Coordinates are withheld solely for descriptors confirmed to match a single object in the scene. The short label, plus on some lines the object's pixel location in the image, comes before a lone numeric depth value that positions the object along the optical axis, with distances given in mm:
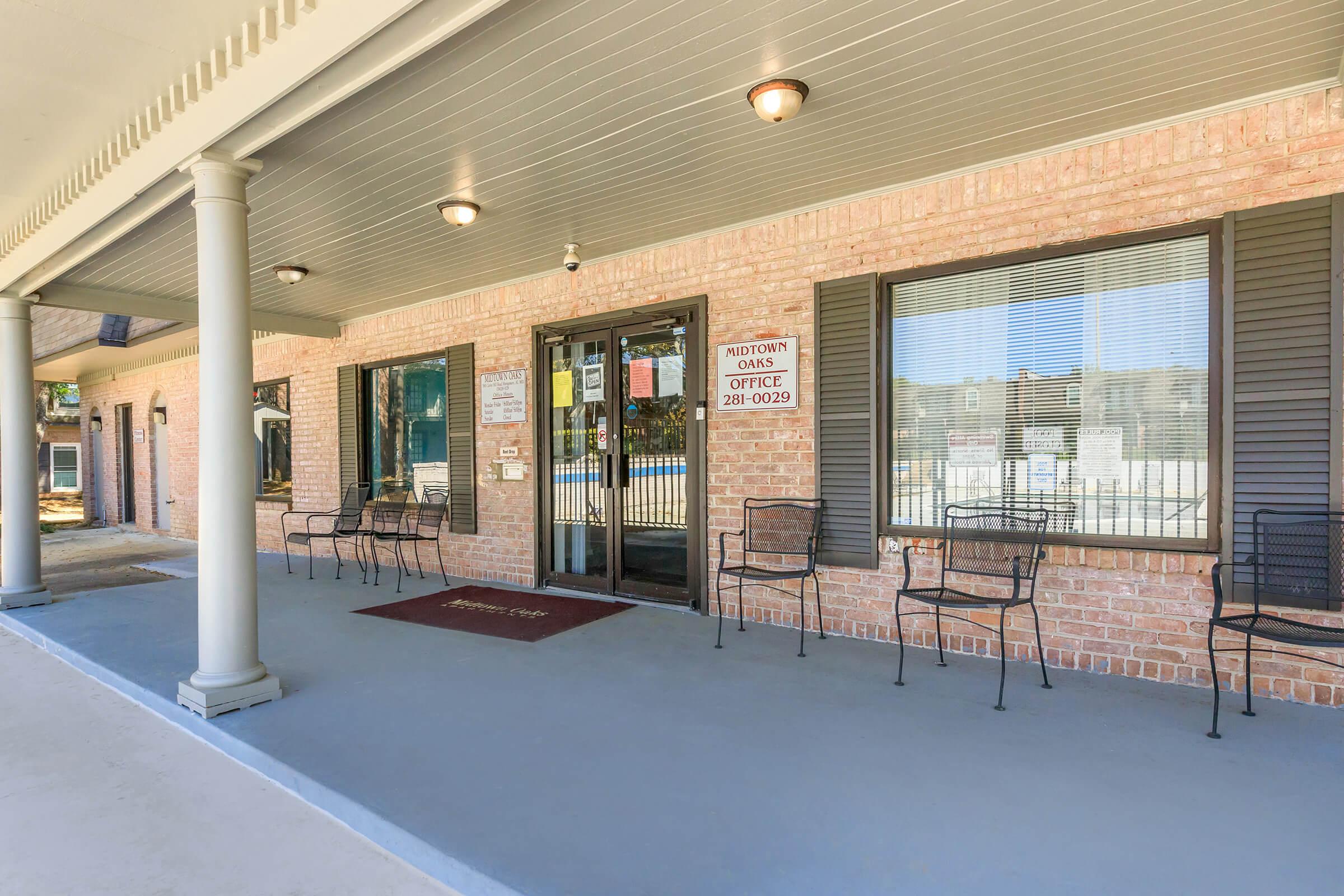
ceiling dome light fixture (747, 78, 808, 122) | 3014
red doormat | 4832
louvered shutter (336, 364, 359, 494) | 7836
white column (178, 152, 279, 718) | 3395
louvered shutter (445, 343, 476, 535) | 6684
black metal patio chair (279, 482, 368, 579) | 7000
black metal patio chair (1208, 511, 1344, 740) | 3037
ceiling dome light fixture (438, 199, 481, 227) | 4402
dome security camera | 5359
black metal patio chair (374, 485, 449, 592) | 6688
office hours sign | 6277
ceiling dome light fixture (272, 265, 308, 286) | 5773
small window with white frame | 21266
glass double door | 5363
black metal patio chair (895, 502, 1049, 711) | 3584
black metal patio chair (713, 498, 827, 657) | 4246
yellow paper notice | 6023
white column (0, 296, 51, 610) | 5891
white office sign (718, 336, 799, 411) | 4680
